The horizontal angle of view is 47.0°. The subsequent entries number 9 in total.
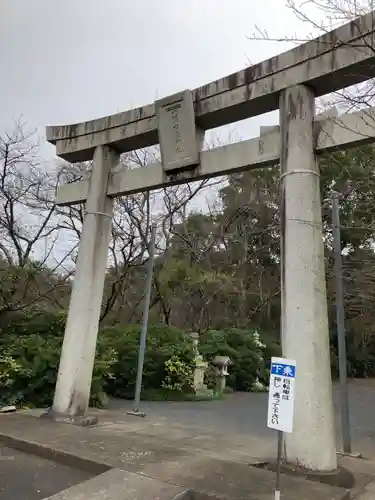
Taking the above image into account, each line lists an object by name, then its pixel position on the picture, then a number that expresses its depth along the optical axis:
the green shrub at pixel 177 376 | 11.80
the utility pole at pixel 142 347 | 8.91
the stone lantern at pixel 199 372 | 12.30
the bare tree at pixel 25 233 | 12.67
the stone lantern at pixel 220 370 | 13.41
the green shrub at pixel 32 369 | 8.44
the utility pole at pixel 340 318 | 6.34
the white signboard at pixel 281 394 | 3.86
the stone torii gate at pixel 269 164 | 5.29
